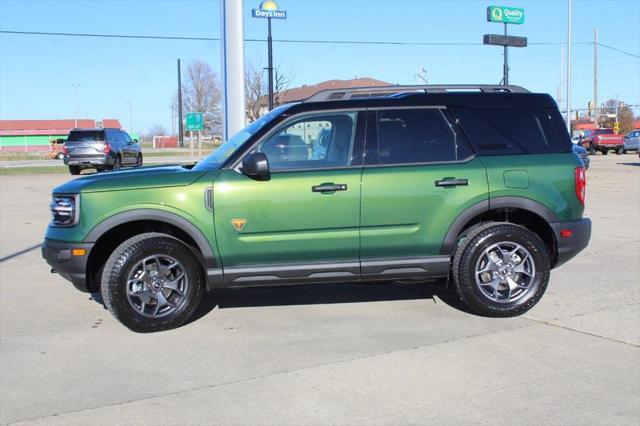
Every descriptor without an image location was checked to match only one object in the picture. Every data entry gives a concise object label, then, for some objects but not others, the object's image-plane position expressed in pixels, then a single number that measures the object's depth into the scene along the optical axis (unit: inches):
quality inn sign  1368.1
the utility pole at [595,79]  2302.7
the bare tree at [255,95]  1646.2
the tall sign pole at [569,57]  1627.5
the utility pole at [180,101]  2909.0
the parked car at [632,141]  1684.3
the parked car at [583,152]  817.8
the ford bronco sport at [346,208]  211.5
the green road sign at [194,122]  1732.3
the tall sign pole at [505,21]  1258.0
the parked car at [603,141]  1765.5
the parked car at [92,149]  958.4
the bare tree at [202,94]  3235.7
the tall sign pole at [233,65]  460.4
